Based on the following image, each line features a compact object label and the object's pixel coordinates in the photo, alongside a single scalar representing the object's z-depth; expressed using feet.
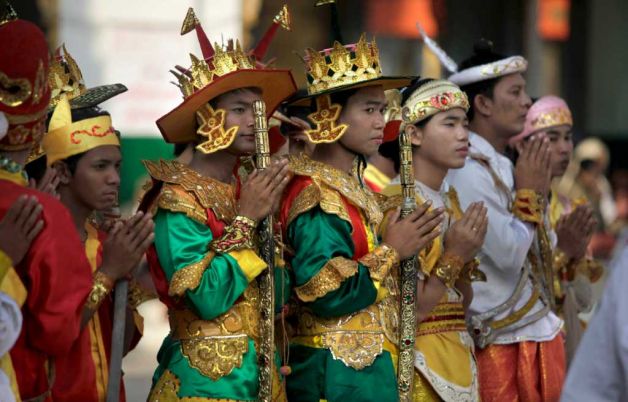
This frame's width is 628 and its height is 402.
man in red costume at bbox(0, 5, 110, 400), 27.35
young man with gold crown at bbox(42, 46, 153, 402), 31.68
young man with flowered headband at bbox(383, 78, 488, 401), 37.01
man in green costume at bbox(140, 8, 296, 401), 32.09
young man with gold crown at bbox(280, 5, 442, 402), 33.76
